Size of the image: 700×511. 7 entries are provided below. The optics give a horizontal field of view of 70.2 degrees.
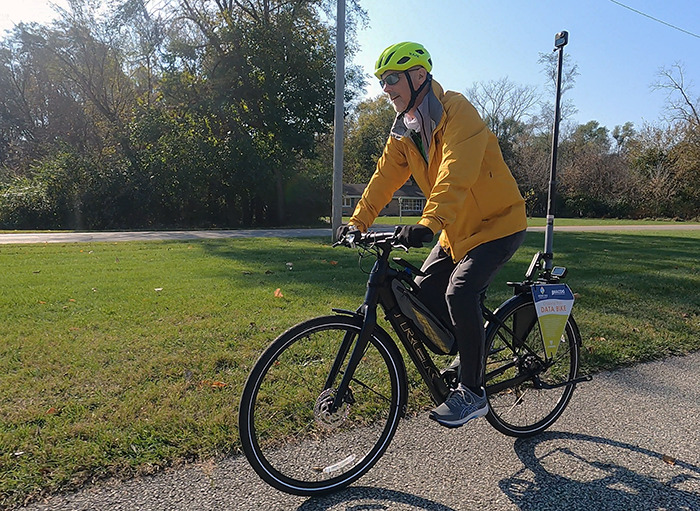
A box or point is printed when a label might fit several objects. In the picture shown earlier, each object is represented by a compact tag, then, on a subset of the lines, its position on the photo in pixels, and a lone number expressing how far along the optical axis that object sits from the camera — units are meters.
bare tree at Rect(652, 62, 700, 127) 41.81
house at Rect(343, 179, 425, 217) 61.06
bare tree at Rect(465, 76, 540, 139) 55.91
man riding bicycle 2.53
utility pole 13.35
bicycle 2.45
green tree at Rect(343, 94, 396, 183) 62.88
